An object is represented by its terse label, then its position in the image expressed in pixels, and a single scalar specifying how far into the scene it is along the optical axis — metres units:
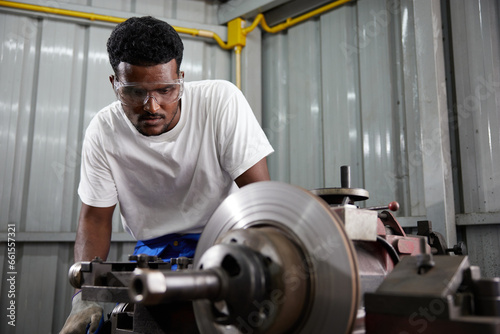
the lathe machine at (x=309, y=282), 0.75
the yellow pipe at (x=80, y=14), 2.89
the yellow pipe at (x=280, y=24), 3.03
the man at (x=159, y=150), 1.63
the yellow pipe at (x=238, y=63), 3.27
